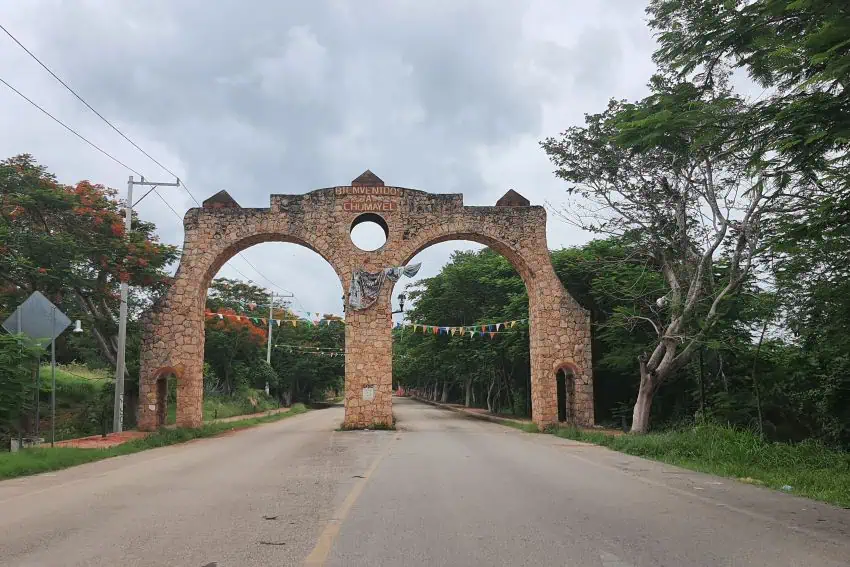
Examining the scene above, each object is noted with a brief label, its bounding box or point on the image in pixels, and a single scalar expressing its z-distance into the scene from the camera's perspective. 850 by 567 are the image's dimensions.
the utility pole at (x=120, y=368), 20.03
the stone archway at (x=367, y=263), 22.34
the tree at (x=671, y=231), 15.98
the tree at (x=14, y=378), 12.71
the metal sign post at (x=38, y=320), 13.37
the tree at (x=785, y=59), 5.75
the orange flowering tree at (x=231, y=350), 35.91
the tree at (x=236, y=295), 42.30
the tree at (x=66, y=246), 18.17
